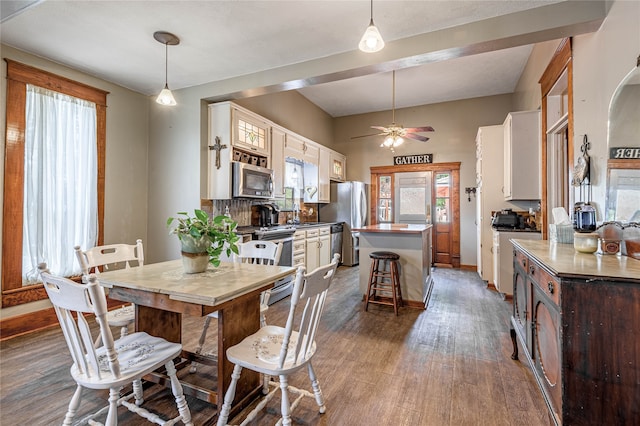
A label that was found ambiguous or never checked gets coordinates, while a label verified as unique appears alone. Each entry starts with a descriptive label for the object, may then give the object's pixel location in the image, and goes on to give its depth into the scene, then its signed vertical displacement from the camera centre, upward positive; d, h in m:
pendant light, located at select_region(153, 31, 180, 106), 2.69 +1.61
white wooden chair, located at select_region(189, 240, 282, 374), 2.24 -0.34
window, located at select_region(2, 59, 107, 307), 2.82 +0.25
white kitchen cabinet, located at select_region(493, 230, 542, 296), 3.87 -0.61
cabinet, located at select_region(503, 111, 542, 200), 3.80 +0.76
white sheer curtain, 2.99 +0.34
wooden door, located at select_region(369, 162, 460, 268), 6.07 +0.02
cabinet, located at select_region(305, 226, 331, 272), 4.77 -0.58
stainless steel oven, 3.77 -0.47
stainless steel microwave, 3.72 +0.42
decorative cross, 3.72 +0.82
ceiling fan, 4.27 +1.16
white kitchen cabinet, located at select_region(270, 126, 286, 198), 4.53 +0.84
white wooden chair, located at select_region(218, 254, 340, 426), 1.40 -0.74
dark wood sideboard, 1.18 -0.54
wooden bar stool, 3.45 -0.85
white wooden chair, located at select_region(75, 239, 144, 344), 1.95 -0.35
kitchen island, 3.57 -0.47
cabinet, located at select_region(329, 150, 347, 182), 6.39 +1.05
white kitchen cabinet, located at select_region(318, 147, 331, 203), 5.91 +0.75
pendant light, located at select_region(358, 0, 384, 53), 1.88 +1.12
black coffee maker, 4.55 -0.02
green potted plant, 1.79 -0.16
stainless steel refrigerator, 6.09 +0.02
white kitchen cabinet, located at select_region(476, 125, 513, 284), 4.48 +0.42
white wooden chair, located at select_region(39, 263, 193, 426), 1.23 -0.71
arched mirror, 1.72 +0.37
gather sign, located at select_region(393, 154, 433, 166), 6.28 +1.16
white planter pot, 1.83 -0.31
